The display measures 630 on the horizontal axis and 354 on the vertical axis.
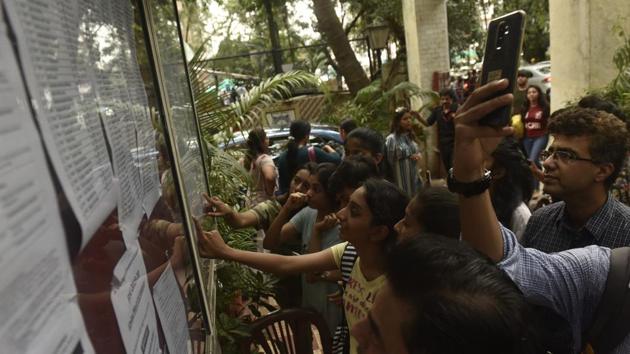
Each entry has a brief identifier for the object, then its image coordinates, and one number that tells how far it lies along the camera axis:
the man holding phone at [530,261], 1.24
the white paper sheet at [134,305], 0.69
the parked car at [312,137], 7.15
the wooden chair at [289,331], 2.39
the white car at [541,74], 14.70
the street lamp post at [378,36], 10.26
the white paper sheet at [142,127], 1.05
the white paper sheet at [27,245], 0.43
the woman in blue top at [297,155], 4.51
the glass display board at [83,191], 0.47
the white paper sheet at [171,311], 0.97
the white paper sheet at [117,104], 0.81
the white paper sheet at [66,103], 0.55
